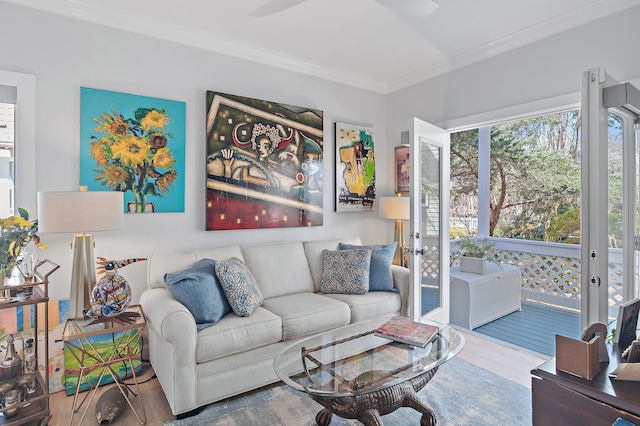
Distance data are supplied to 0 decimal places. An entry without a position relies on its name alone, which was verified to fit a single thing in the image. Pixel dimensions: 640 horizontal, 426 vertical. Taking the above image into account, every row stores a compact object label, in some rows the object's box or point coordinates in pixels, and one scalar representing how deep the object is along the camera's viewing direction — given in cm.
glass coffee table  172
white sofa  215
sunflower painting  270
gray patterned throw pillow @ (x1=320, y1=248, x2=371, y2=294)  320
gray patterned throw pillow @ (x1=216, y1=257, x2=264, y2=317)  252
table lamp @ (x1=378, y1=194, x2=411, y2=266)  393
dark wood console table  122
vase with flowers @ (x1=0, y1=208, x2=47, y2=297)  194
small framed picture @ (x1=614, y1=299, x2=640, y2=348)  154
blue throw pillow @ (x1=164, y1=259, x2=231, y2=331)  233
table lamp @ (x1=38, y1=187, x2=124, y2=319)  212
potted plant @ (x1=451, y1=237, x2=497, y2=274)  417
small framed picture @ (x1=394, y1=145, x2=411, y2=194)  423
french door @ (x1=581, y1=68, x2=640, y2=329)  185
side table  212
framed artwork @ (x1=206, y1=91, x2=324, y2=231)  321
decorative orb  218
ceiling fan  190
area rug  212
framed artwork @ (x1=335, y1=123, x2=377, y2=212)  403
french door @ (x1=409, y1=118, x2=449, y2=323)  311
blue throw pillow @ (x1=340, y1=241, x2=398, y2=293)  330
